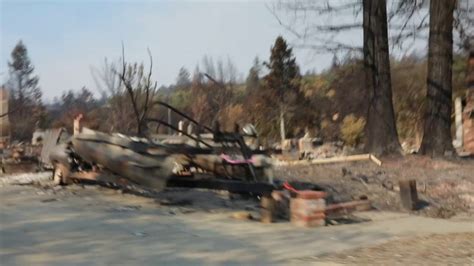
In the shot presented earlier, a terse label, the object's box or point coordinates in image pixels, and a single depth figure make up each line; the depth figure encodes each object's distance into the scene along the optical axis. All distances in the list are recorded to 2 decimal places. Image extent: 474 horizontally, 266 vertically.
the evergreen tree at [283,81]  38.36
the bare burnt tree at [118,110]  24.91
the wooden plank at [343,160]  15.34
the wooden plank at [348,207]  9.31
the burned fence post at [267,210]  8.96
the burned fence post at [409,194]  11.29
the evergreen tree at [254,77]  47.13
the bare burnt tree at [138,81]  26.17
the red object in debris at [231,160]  10.63
